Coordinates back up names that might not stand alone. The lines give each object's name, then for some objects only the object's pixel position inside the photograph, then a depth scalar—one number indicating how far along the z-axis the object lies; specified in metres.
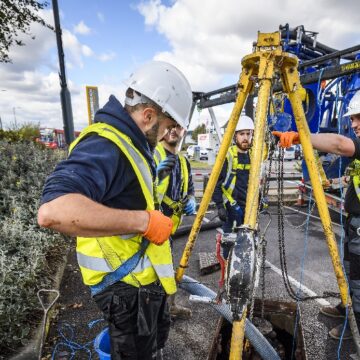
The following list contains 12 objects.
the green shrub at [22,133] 10.05
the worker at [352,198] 2.40
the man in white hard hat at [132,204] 1.24
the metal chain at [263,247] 1.73
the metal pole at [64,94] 6.66
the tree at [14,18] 6.49
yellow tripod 1.64
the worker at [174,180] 2.65
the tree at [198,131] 71.62
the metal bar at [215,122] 6.71
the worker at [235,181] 4.05
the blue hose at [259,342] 2.26
